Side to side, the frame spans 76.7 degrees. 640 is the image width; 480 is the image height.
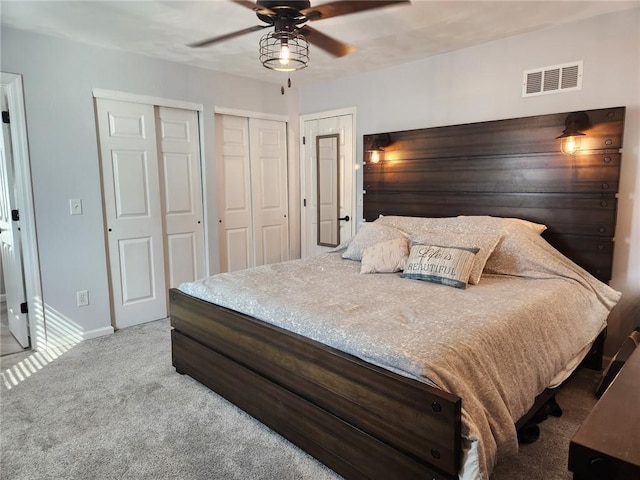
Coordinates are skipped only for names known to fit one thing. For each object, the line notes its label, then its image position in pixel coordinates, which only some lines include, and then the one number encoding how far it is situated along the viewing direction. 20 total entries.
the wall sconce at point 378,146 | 3.78
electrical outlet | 3.35
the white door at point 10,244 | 3.06
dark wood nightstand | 0.90
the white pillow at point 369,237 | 3.24
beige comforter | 1.53
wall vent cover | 2.83
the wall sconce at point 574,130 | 2.68
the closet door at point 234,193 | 4.24
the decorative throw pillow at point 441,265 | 2.48
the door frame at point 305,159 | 4.21
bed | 1.51
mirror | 4.44
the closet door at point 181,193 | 3.82
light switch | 3.25
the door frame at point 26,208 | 2.96
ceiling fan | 1.93
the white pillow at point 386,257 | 2.89
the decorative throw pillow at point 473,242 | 2.57
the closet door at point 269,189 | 4.51
